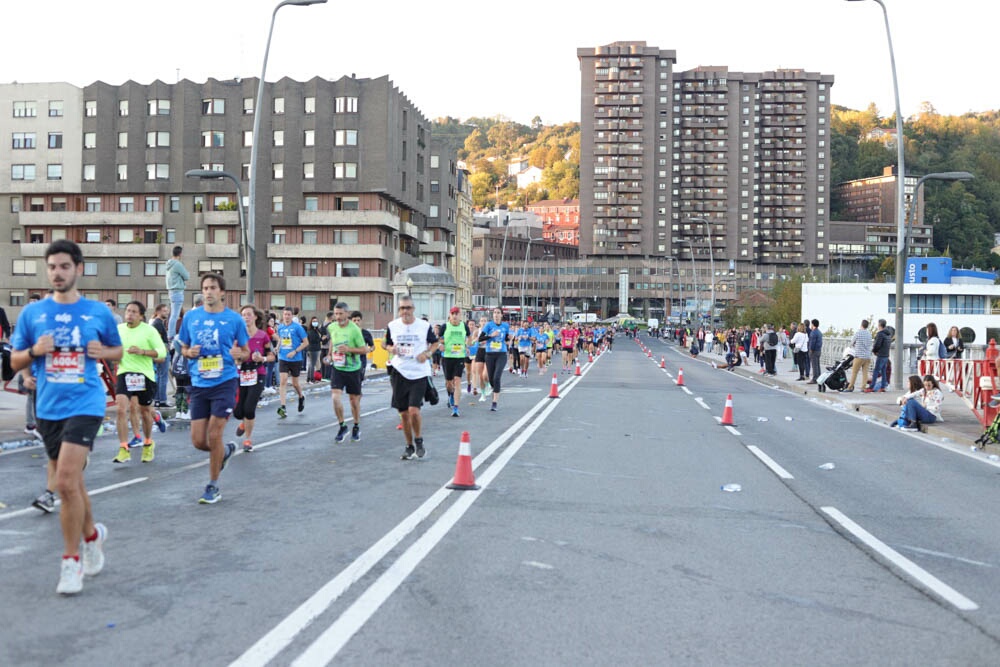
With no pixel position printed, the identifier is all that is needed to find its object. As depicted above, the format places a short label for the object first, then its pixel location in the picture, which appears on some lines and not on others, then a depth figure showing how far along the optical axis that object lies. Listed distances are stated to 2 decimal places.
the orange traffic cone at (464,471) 9.20
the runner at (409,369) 11.38
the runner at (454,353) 18.34
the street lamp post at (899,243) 25.80
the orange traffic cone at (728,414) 16.86
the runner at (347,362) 13.47
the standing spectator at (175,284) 19.33
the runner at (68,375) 5.49
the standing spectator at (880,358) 25.88
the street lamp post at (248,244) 22.90
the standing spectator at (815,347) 30.56
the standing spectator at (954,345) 23.97
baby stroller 26.66
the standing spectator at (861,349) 25.98
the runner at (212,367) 8.41
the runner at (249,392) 11.95
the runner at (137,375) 11.27
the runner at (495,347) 19.45
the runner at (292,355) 17.08
